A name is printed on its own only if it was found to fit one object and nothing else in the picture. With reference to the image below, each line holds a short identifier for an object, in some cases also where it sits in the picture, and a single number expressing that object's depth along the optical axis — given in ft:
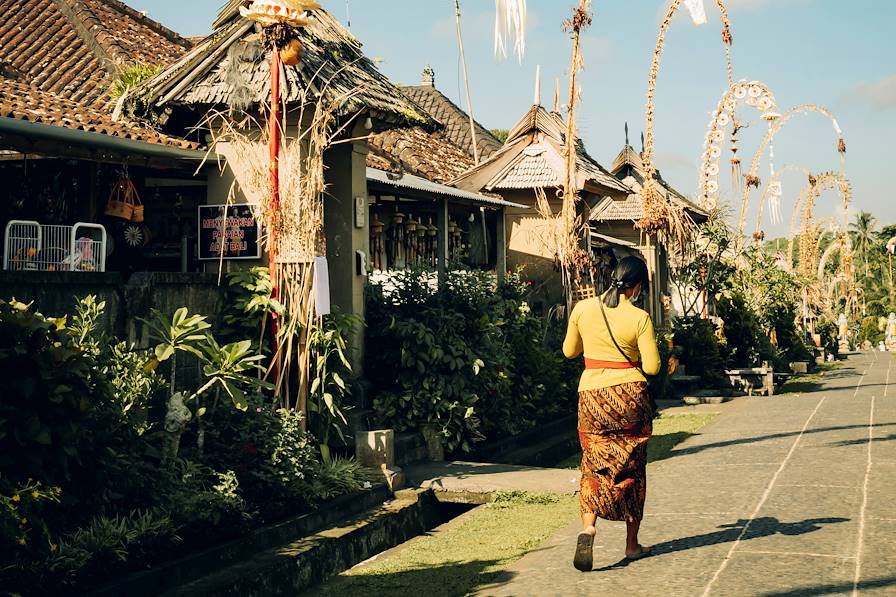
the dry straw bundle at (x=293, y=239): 29.84
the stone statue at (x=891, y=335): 172.55
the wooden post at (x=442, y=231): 54.49
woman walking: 21.62
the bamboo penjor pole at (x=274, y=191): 29.71
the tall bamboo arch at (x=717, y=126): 78.48
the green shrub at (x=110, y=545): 18.06
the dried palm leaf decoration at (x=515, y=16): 24.25
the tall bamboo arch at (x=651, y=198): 59.06
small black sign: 34.30
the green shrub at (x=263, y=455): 25.08
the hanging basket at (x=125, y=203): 41.24
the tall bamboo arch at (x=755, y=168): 86.22
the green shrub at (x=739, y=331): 78.64
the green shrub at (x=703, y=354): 69.26
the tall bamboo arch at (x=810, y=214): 121.08
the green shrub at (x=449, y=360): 36.29
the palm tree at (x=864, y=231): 250.47
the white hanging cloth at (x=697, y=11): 52.01
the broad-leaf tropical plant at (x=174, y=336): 25.02
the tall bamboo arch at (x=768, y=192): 92.84
